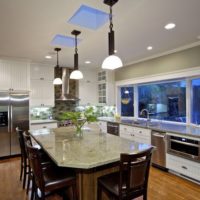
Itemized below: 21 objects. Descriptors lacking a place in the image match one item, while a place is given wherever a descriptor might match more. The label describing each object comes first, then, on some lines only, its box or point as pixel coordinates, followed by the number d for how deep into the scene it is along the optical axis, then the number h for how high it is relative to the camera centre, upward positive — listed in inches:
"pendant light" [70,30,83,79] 116.0 +21.1
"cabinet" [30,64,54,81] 198.8 +40.1
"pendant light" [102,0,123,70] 78.5 +20.9
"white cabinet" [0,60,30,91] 176.2 +32.5
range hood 216.4 +23.6
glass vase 113.1 -21.4
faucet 179.7 -10.8
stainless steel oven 113.3 -33.2
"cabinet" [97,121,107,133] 208.7 -28.7
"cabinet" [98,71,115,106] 228.4 +21.4
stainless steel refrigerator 171.3 -15.6
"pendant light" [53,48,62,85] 144.4 +20.0
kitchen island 65.7 -23.0
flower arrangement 109.4 -9.2
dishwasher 135.6 -38.2
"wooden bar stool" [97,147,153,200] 61.1 -31.0
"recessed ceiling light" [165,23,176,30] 102.9 +49.5
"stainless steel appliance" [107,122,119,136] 187.6 -29.6
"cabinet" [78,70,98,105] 231.3 +22.0
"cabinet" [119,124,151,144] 150.0 -30.5
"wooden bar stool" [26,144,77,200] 67.7 -33.0
